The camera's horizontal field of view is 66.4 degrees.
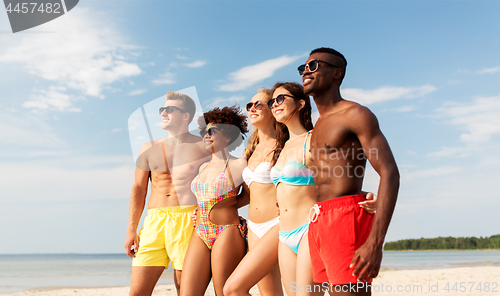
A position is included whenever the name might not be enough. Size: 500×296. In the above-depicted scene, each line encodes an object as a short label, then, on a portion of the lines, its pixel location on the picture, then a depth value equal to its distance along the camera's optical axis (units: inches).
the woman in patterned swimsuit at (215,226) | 181.6
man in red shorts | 105.3
